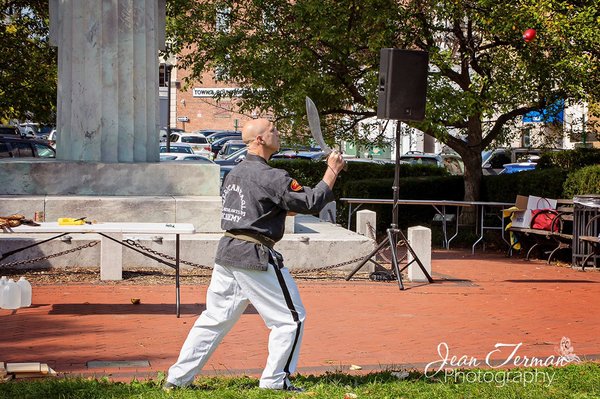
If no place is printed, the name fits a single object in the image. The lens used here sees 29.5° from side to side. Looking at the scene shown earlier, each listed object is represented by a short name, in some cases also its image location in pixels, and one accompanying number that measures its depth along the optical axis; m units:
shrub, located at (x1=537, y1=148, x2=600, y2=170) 24.28
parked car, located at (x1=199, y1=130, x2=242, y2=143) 63.61
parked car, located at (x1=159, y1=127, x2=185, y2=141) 58.43
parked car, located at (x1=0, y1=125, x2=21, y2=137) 44.91
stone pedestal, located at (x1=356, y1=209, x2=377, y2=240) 16.62
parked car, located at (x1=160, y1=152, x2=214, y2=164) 35.09
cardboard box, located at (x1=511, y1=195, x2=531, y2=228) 18.98
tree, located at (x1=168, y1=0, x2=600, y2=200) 19.53
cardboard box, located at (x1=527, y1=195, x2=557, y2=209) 18.84
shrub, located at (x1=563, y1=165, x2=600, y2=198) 18.81
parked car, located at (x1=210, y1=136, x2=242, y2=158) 55.47
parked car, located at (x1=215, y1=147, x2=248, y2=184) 27.94
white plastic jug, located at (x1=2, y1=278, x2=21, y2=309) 10.04
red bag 18.31
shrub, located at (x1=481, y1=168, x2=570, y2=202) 20.60
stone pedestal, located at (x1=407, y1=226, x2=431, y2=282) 14.49
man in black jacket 6.95
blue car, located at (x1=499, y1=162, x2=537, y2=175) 36.47
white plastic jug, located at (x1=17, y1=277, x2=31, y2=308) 10.16
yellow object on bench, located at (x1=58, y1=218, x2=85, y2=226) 10.68
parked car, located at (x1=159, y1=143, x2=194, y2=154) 44.83
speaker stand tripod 14.07
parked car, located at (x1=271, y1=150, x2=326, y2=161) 35.90
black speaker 14.31
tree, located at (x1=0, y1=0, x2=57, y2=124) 26.45
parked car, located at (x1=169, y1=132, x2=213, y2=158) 53.48
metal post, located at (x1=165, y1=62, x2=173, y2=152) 34.67
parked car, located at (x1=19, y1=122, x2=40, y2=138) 60.13
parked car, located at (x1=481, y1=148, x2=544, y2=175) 37.25
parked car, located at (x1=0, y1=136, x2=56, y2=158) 27.02
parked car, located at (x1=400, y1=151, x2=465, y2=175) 36.07
